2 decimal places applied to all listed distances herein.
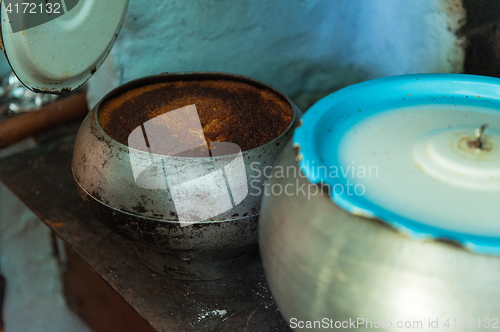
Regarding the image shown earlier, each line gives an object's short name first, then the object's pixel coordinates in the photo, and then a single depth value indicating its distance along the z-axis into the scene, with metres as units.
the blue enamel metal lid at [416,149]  0.83
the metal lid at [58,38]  1.00
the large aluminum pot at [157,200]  1.02
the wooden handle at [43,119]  1.30
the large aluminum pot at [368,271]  0.77
